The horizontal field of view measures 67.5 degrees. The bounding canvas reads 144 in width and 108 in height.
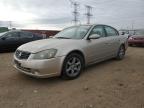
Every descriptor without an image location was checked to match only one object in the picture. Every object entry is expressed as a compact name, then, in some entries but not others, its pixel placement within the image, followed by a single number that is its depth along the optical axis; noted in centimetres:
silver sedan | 246
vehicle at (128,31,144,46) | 749
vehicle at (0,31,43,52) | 552
